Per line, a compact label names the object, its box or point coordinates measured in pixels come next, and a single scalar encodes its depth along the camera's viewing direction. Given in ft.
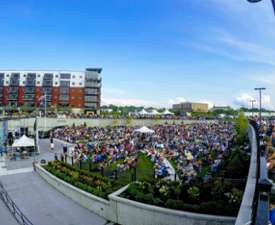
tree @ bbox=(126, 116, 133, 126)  159.99
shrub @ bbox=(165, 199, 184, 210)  25.53
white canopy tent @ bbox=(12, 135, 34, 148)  65.91
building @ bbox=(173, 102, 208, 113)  411.27
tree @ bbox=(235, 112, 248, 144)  66.93
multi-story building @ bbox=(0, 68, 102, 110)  218.67
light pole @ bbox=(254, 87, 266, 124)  80.68
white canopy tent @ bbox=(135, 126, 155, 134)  80.37
